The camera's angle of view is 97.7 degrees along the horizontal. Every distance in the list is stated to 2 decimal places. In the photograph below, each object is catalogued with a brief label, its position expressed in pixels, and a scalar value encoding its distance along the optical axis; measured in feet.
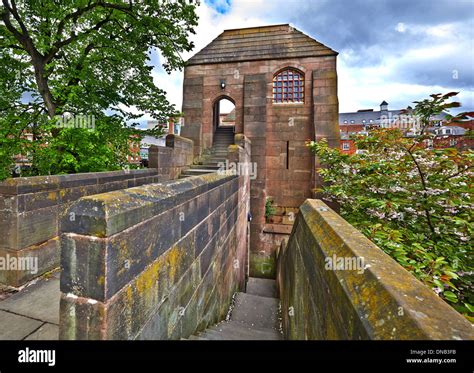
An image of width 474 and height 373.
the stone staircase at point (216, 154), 26.66
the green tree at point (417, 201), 6.24
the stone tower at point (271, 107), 32.04
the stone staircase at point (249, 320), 9.91
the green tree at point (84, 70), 18.86
